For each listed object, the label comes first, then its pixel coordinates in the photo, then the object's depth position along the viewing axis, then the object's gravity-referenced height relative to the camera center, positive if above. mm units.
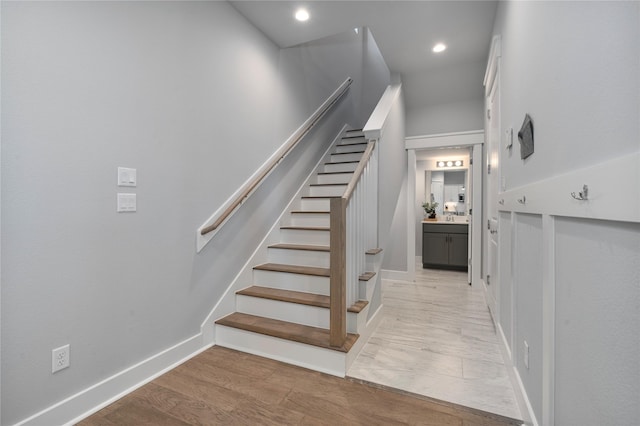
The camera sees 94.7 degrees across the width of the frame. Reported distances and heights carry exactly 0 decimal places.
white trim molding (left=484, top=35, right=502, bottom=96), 2398 +1355
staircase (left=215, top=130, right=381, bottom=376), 2051 -759
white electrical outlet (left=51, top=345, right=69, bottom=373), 1456 -739
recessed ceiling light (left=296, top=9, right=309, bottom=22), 2613 +1783
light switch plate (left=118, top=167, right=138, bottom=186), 1719 +207
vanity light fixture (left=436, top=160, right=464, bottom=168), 5419 +917
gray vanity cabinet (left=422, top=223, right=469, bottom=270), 4898 -562
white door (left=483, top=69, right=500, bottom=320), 2624 +256
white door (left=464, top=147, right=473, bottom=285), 4046 -325
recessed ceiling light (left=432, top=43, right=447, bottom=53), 3160 +1796
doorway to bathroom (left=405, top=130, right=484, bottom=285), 3959 +489
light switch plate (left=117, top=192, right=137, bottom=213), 1719 +50
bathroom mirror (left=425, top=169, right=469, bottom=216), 5582 +426
